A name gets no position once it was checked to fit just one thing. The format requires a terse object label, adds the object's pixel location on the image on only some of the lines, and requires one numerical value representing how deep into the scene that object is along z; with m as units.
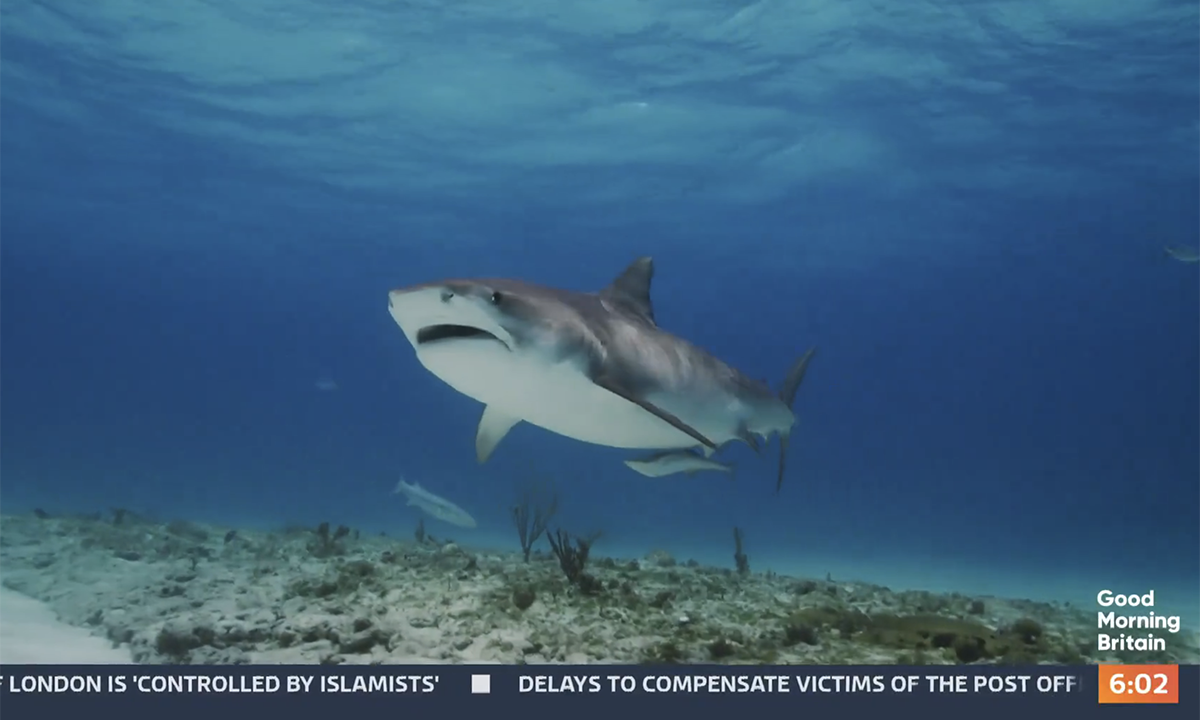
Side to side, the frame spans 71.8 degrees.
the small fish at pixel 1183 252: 17.75
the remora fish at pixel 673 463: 8.05
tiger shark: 4.85
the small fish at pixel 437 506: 15.35
